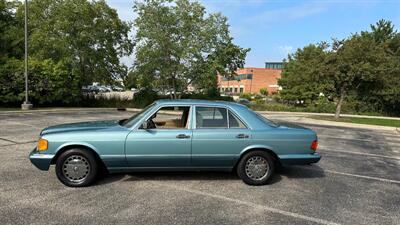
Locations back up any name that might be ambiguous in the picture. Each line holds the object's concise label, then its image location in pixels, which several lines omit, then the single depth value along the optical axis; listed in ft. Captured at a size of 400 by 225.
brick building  305.12
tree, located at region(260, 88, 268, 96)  244.91
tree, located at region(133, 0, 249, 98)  89.10
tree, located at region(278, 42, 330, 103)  72.64
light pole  73.96
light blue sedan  18.31
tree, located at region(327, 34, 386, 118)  69.31
